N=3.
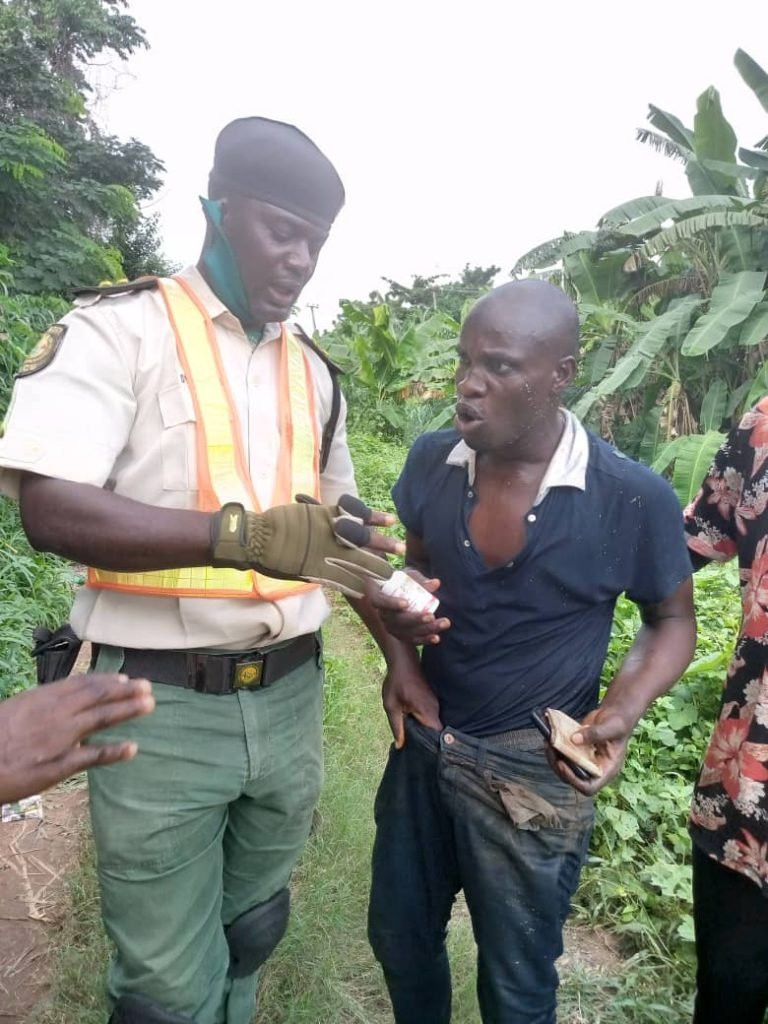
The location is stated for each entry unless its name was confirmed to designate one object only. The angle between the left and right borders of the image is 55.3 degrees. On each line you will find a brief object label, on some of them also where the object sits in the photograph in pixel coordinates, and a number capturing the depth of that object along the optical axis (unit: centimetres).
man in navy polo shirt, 158
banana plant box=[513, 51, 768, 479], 783
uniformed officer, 134
